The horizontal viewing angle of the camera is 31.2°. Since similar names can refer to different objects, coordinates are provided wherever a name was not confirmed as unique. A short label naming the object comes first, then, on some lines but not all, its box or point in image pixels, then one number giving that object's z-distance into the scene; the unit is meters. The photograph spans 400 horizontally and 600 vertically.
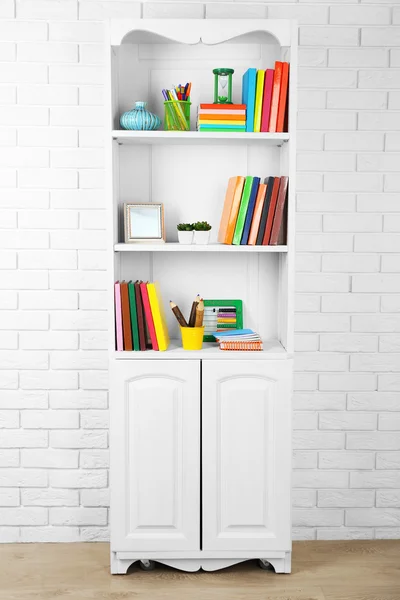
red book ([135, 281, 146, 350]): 2.60
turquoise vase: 2.59
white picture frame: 2.68
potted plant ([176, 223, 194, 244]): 2.63
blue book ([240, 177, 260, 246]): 2.59
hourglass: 2.62
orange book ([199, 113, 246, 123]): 2.58
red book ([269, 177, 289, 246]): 2.58
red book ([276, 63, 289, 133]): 2.55
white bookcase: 2.55
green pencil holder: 2.62
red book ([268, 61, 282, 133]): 2.55
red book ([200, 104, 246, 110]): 2.57
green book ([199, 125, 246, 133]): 2.58
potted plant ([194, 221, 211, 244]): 2.61
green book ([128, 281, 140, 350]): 2.59
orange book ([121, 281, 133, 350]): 2.59
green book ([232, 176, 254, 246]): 2.59
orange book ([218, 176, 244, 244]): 2.61
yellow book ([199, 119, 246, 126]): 2.58
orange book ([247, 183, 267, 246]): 2.59
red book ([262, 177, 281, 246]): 2.59
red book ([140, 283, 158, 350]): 2.60
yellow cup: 2.62
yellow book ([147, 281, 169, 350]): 2.59
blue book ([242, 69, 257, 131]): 2.56
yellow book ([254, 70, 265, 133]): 2.57
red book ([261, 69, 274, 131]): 2.57
